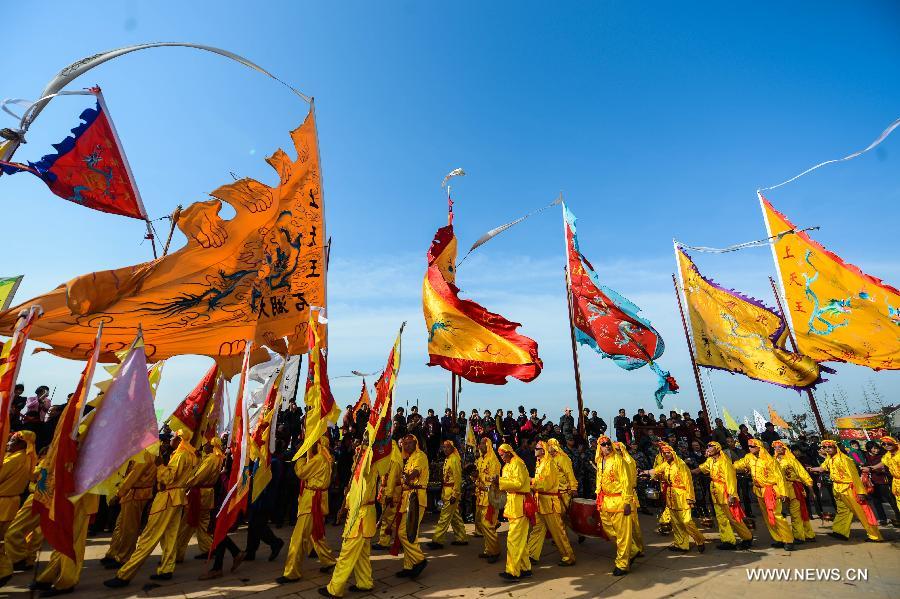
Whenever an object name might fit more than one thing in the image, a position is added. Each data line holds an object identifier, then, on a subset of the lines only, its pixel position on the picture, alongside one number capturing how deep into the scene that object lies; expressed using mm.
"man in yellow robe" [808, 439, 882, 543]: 9562
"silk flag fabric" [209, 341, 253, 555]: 6098
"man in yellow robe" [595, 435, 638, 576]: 7637
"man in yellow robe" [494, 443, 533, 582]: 7438
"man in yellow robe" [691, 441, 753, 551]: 9094
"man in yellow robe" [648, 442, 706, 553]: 8969
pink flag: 5203
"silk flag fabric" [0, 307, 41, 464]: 5082
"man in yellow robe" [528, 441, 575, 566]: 8227
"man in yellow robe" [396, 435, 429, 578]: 7551
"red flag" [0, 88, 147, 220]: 7207
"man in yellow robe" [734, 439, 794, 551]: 9180
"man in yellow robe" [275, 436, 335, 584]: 7184
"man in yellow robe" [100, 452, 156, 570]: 7793
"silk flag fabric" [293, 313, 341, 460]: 6645
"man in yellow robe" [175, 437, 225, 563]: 7934
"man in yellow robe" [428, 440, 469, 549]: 9859
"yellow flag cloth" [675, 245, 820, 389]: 13422
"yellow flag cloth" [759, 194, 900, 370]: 11914
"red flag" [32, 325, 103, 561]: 5074
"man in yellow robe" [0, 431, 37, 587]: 6699
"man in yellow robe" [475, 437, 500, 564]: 8672
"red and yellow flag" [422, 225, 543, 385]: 8133
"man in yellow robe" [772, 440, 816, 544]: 9609
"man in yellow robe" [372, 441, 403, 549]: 8438
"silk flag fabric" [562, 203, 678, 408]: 11156
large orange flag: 5887
